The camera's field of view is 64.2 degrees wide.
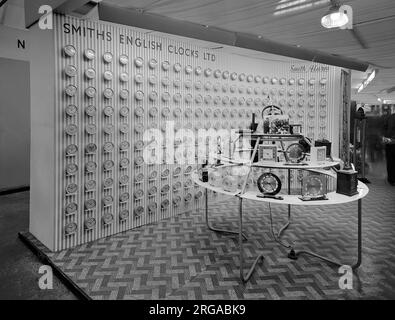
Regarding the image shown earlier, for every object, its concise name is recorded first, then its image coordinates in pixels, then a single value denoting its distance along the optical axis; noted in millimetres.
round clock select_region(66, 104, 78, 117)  3889
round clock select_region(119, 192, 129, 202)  4633
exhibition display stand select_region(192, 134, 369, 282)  3189
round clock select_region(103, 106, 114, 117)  4301
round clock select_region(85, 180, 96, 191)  4199
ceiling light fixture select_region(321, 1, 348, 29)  3414
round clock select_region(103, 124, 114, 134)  4338
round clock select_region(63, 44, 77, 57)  3801
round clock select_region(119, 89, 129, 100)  4465
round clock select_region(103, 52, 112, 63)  4227
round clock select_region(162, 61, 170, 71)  5048
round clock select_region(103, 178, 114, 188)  4418
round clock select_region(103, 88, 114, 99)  4273
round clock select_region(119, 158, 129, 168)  4582
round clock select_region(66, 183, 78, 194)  4000
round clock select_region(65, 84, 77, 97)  3861
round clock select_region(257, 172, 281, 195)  3371
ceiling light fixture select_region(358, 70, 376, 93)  9452
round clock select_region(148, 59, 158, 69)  4834
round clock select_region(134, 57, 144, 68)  4637
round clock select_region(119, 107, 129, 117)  4500
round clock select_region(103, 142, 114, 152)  4363
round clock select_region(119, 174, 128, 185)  4608
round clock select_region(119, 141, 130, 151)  4559
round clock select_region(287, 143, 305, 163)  3652
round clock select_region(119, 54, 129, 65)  4418
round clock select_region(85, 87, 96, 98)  4071
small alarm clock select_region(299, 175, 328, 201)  3309
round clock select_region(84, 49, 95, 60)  4012
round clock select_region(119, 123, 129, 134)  4531
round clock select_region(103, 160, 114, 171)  4389
